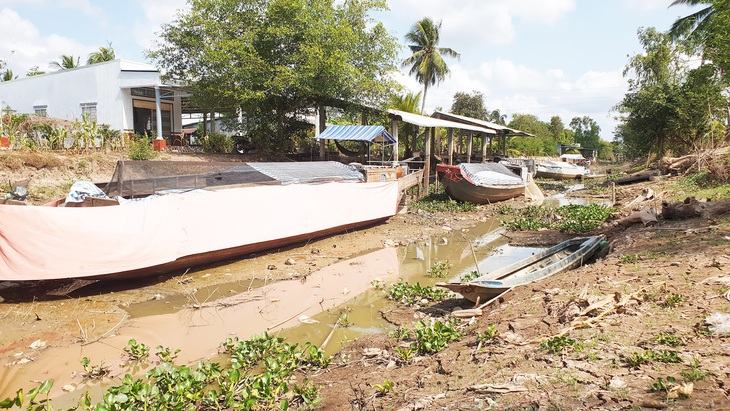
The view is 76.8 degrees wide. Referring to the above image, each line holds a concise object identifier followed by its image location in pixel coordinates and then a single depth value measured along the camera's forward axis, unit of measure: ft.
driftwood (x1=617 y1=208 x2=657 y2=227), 35.17
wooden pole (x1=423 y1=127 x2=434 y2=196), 63.72
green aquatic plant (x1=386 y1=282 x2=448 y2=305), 25.96
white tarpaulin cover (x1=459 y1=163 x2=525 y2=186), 62.18
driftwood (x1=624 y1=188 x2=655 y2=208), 51.79
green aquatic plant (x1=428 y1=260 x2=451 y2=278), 32.81
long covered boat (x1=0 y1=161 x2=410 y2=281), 23.50
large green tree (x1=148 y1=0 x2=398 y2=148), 54.85
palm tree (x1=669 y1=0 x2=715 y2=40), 86.81
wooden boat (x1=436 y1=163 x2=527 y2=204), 61.46
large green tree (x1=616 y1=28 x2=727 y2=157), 76.64
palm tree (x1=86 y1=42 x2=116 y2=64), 121.29
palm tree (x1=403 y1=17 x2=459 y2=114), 122.93
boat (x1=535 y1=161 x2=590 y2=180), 117.91
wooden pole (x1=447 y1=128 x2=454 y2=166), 71.85
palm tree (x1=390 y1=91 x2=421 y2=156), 80.41
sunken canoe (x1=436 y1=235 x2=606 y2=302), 22.43
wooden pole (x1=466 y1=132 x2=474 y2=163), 85.73
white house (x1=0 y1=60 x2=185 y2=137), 67.56
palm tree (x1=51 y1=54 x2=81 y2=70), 119.24
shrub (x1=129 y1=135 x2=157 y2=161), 54.39
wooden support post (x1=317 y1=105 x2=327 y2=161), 64.13
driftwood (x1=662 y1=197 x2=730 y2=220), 32.68
